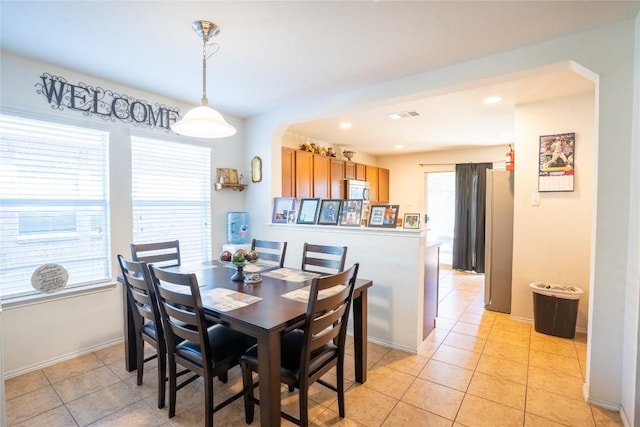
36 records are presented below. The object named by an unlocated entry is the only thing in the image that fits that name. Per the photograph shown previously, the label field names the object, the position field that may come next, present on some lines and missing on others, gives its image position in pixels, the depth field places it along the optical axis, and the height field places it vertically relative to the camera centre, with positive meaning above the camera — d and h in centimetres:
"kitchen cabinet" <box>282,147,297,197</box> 430 +49
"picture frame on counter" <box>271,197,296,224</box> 370 -3
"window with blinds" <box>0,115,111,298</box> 235 +2
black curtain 577 -20
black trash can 301 -102
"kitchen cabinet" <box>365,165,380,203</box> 643 +54
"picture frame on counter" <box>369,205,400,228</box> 291 -9
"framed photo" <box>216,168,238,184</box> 382 +38
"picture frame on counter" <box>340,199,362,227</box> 313 -7
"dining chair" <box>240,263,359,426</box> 156 -83
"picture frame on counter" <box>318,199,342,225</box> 327 -6
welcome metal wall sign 254 +94
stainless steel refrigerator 367 -39
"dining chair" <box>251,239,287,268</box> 281 -42
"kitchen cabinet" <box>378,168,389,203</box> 680 +48
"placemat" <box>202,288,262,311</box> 173 -57
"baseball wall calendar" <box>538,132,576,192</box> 316 +48
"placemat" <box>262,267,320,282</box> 236 -56
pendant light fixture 198 +57
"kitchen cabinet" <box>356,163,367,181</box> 603 +70
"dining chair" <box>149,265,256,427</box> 159 -84
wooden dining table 147 -59
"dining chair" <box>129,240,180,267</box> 261 -45
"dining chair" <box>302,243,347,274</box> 247 -46
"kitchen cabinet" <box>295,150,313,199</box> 455 +48
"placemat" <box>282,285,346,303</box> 188 -57
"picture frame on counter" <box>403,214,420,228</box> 304 -14
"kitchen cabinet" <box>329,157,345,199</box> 535 +50
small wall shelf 378 +24
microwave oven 571 +34
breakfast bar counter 272 -65
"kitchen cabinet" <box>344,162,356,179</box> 569 +68
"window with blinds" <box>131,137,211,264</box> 312 +11
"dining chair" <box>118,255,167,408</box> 189 -71
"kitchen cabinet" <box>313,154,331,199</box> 492 +50
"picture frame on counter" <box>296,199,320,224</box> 342 -6
